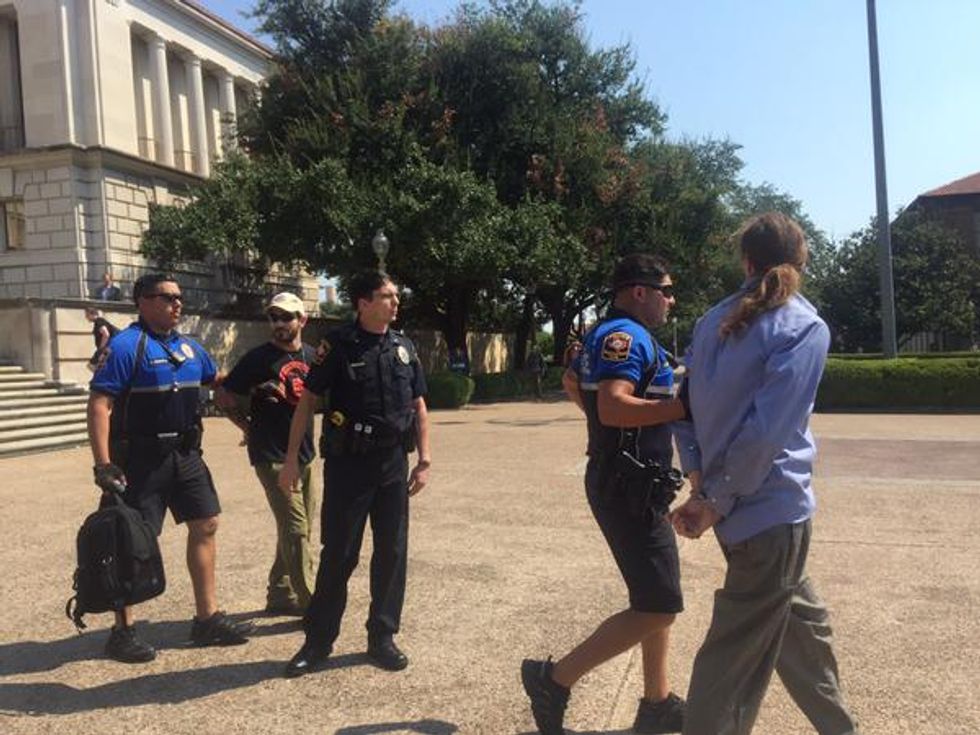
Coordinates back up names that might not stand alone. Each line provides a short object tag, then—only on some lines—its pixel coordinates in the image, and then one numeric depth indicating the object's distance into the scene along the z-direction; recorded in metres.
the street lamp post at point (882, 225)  19.23
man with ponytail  2.50
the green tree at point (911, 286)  37.62
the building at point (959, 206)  54.16
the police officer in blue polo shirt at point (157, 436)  4.16
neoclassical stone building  27.66
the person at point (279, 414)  4.65
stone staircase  13.78
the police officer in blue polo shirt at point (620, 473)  3.02
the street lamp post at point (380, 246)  18.41
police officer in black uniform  3.95
